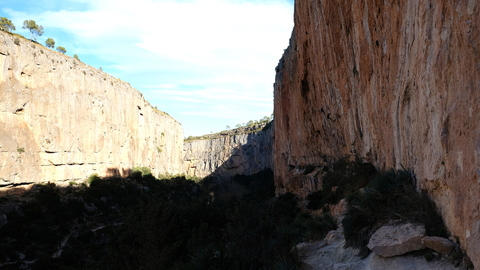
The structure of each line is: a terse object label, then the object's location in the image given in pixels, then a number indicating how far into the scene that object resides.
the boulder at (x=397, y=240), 4.37
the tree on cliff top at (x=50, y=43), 40.88
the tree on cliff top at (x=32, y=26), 40.59
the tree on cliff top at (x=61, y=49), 42.36
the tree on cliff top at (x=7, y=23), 34.84
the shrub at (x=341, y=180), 11.61
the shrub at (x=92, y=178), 32.69
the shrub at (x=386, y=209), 4.82
